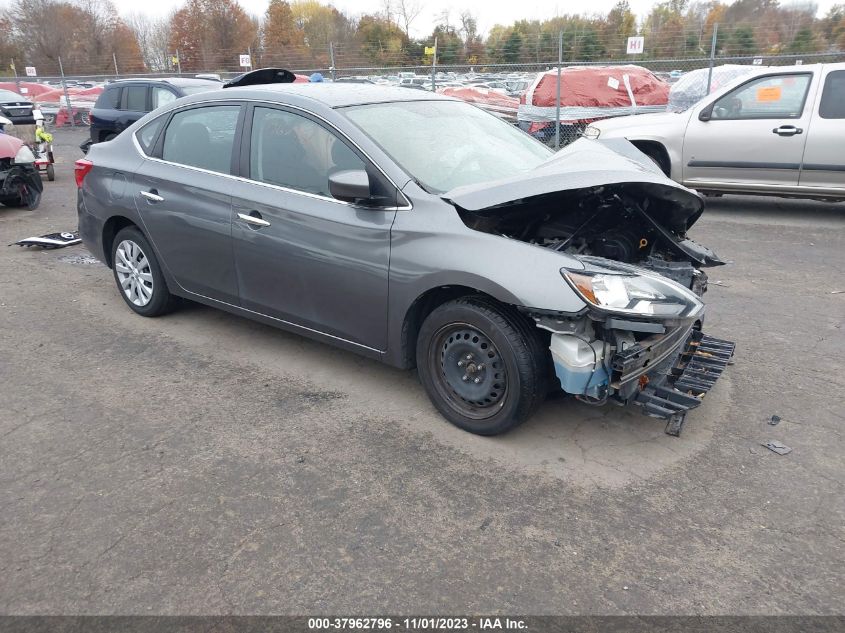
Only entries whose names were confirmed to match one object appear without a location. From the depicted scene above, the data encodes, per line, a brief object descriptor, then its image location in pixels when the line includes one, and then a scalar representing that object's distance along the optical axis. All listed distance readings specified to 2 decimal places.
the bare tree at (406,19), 54.19
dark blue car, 11.87
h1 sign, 13.27
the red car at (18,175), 9.00
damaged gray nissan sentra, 3.19
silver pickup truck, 8.04
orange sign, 8.38
